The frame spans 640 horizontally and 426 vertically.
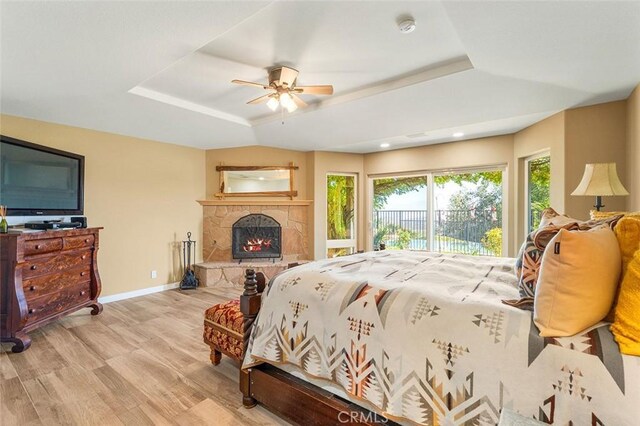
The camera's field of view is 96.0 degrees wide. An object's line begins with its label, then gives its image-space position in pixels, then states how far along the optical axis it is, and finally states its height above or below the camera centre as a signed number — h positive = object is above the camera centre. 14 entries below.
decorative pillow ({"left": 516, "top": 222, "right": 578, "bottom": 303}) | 1.29 -0.22
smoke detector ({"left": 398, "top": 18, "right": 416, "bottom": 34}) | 1.92 +1.26
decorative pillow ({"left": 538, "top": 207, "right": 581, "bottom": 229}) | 1.66 -0.05
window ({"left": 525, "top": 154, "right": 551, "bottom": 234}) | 3.72 +0.31
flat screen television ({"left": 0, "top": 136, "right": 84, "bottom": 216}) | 2.81 +0.34
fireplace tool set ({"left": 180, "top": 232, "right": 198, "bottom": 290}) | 4.57 -0.91
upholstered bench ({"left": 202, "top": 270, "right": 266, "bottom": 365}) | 2.05 -0.89
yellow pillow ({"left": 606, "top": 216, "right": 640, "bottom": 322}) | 1.08 -0.11
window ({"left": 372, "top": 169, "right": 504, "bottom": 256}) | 4.48 -0.03
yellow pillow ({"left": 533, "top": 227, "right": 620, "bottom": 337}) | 1.04 -0.27
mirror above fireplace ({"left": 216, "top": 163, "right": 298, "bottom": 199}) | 5.13 +0.54
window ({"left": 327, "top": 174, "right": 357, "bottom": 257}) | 5.57 -0.07
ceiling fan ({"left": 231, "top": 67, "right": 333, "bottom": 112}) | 2.58 +1.12
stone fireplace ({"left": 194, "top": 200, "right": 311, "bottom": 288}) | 5.07 -0.36
